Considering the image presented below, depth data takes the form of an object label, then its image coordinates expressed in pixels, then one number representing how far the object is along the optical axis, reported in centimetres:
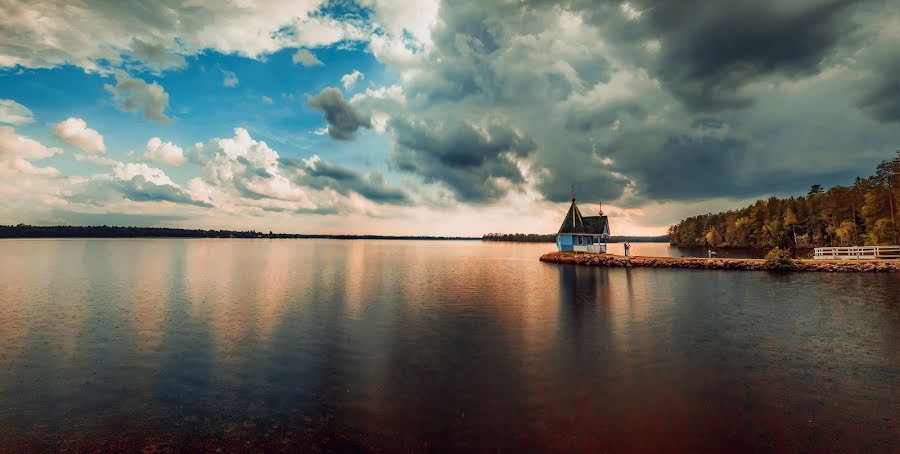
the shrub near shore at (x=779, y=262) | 5806
